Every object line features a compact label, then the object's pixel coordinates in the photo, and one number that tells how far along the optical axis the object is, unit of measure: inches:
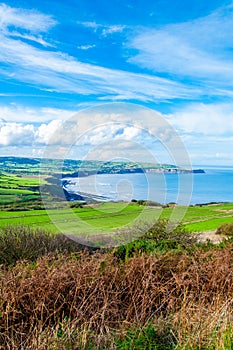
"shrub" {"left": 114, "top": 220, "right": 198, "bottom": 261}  419.2
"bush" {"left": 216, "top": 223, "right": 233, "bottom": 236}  549.5
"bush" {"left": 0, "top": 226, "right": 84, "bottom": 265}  318.0
